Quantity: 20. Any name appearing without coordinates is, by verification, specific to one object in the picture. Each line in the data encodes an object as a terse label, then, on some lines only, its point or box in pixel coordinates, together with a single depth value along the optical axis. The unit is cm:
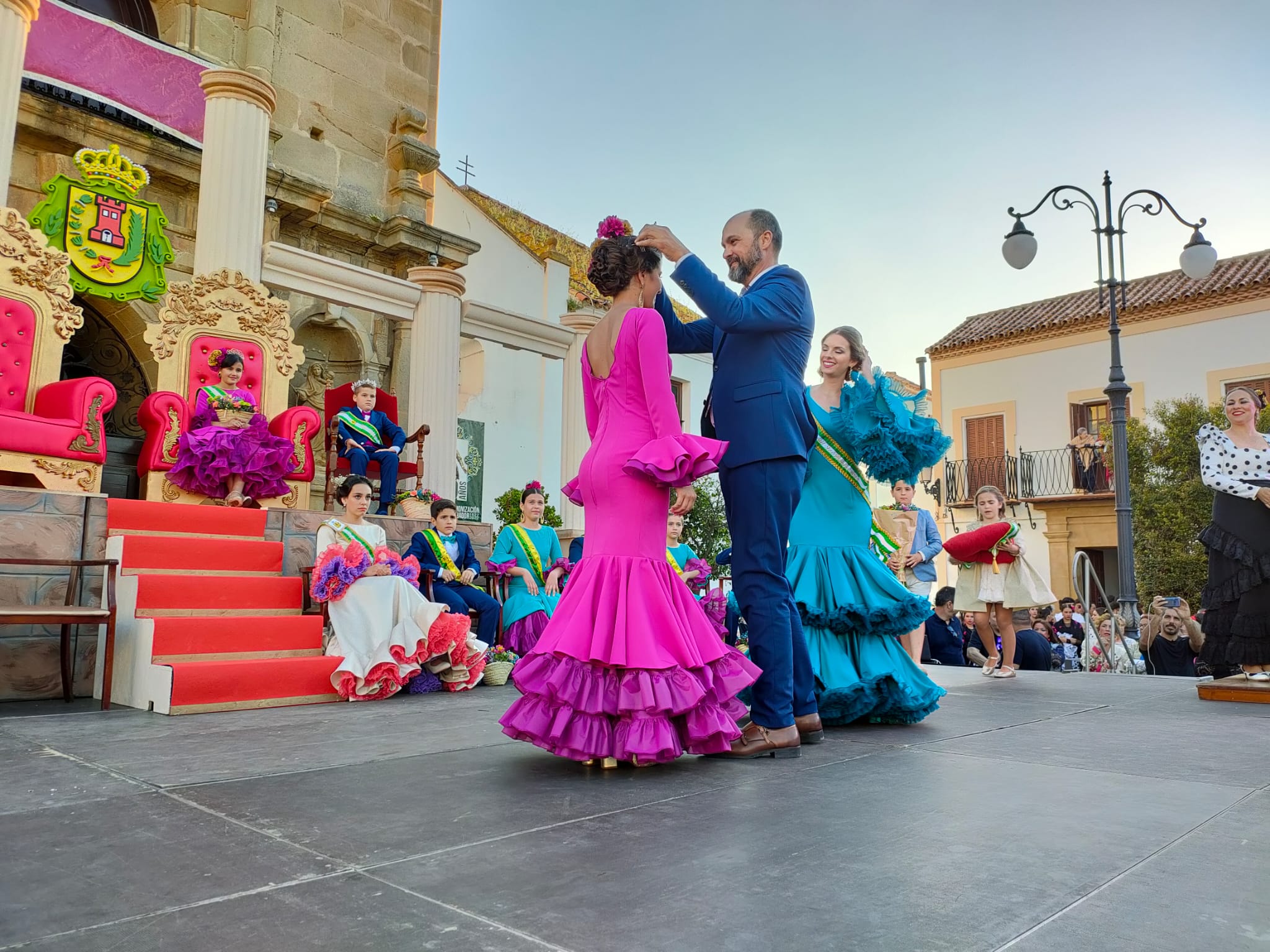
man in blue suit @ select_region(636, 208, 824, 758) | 302
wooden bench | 425
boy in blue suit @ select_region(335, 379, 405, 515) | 895
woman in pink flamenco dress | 275
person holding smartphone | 747
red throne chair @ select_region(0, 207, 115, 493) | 589
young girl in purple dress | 704
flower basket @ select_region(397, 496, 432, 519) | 859
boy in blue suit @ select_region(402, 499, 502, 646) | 675
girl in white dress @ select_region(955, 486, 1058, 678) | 665
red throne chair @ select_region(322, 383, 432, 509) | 928
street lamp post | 985
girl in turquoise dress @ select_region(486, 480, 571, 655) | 711
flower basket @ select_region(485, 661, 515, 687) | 624
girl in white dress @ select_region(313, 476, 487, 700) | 526
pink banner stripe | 980
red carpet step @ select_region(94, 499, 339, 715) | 452
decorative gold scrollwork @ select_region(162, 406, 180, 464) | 712
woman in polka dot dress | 496
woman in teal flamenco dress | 376
